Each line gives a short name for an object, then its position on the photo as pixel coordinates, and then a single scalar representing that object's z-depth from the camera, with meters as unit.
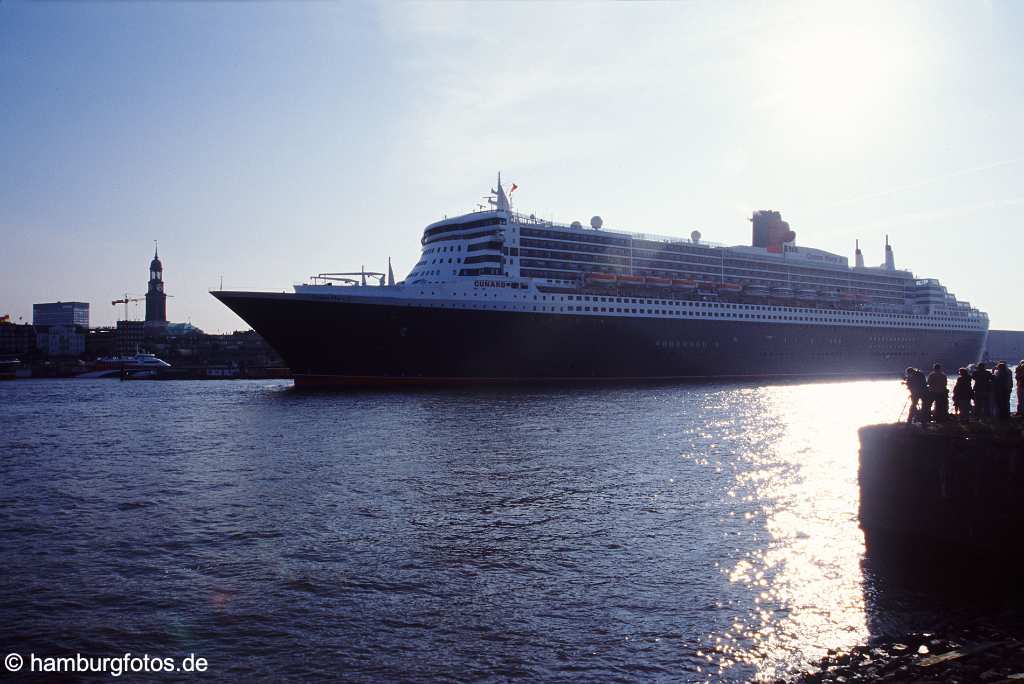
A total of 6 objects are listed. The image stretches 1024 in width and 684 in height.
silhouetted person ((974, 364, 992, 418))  16.61
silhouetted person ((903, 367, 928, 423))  17.08
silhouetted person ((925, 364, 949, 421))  16.69
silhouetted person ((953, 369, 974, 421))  16.95
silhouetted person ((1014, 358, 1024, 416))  18.02
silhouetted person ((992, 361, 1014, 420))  15.82
